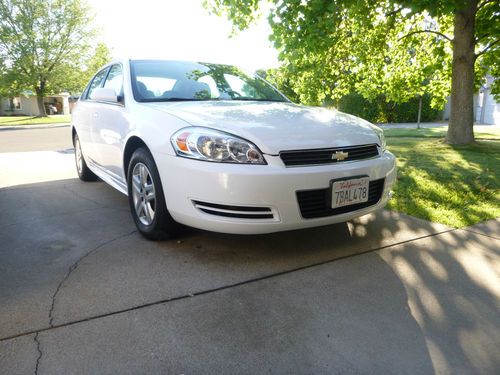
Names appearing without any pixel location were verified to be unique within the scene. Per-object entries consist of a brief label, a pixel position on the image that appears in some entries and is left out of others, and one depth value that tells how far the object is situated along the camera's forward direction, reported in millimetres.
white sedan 2613
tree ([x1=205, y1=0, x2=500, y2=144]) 6426
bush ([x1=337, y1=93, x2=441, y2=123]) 22828
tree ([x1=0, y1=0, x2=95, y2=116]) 31156
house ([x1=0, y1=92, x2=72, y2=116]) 47219
